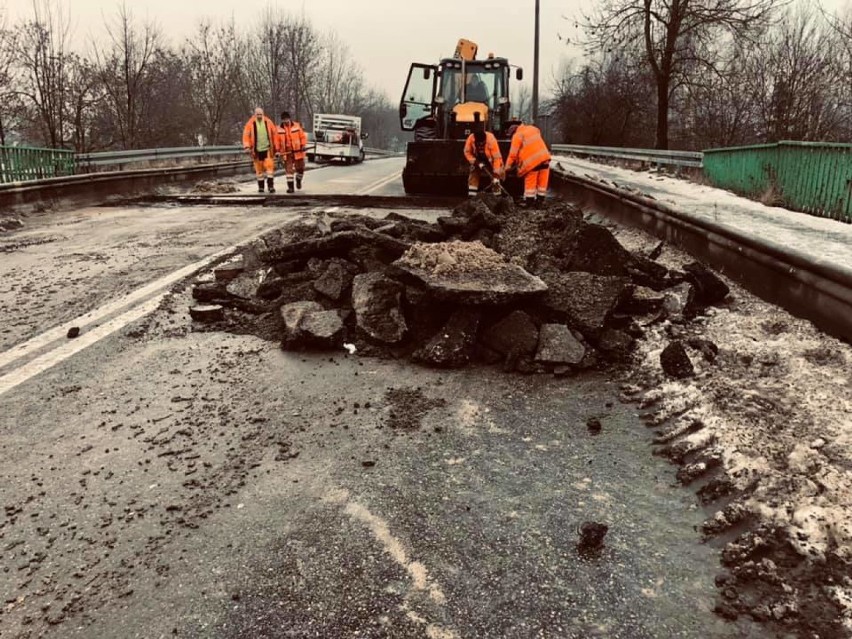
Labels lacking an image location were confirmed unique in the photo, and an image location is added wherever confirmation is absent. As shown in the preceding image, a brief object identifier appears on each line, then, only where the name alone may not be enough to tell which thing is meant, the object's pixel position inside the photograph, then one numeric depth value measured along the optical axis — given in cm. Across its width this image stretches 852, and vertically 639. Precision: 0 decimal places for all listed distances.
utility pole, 2774
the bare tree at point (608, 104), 3288
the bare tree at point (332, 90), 7619
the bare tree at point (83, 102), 2448
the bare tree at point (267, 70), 4969
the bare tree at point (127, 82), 2795
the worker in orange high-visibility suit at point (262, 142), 1496
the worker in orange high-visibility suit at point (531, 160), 1047
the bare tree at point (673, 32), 2350
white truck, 3216
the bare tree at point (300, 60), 5288
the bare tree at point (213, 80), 3862
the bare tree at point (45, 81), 2131
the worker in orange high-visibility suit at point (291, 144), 1574
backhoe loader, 1323
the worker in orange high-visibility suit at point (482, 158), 1119
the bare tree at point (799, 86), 2417
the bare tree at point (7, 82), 2134
